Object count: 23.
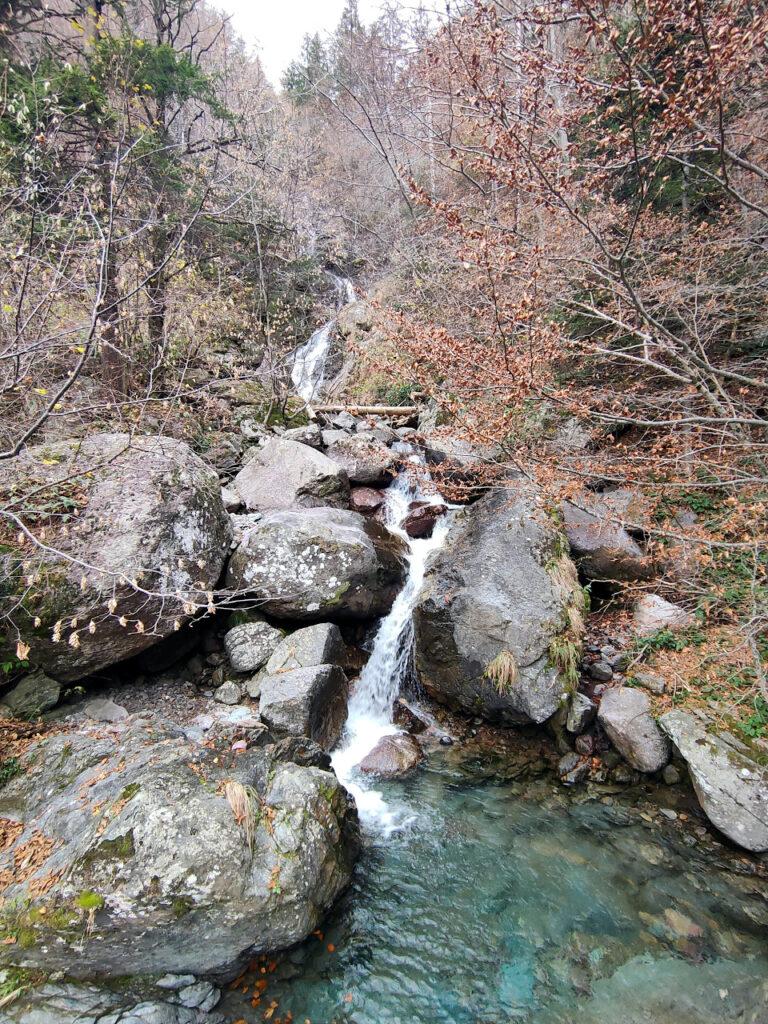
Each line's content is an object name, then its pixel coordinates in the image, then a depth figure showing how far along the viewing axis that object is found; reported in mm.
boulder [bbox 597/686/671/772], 4703
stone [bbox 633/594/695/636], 5598
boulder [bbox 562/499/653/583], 6387
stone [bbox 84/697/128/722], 4875
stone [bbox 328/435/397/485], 8984
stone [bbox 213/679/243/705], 5480
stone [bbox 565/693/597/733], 5020
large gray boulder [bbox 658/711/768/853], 4051
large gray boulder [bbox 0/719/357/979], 2859
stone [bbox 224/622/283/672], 5711
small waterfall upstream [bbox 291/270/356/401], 13672
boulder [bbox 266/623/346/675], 5523
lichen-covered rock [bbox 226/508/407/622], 6062
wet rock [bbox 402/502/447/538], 8078
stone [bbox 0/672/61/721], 4500
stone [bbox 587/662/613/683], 5527
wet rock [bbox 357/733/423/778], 5113
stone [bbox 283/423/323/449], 10016
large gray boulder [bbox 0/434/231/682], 4688
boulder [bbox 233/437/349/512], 7828
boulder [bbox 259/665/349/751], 4926
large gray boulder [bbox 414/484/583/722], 5254
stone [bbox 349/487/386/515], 8625
